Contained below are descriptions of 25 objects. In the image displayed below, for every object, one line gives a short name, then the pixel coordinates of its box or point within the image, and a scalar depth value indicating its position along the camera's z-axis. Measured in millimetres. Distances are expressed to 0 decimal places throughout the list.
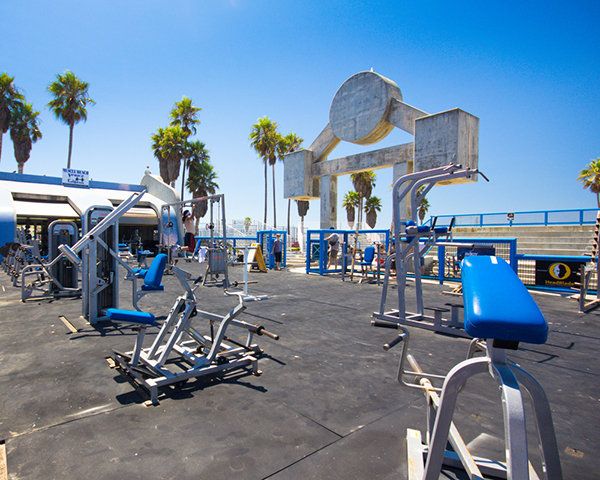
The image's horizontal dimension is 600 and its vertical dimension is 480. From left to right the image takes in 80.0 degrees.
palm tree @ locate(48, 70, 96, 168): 27844
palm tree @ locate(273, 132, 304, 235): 37750
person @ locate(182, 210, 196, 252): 12102
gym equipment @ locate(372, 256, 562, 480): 1157
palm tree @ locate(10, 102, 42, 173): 26344
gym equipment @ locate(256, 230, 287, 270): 15566
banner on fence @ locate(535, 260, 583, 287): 8859
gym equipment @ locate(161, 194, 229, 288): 9016
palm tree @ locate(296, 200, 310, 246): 38719
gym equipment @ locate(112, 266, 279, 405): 3350
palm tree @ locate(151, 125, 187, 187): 31062
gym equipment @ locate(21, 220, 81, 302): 7953
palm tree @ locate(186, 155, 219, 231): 33062
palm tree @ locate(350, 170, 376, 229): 44844
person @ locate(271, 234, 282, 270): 15438
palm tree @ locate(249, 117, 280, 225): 37531
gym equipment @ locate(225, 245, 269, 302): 7705
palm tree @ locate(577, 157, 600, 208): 31030
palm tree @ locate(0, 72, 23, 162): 25078
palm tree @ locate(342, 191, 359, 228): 48344
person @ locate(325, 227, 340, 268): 13867
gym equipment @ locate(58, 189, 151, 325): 5449
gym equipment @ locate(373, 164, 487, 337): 5441
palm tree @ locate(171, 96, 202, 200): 32625
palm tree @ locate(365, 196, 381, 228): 48438
